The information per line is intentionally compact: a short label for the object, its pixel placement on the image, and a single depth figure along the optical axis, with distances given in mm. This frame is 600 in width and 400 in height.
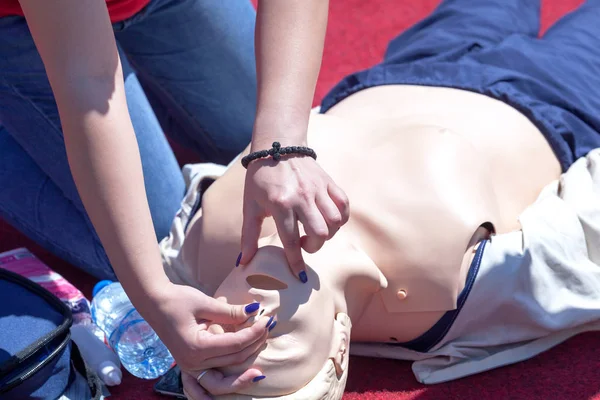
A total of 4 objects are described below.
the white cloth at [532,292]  1837
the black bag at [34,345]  1807
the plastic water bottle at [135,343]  1970
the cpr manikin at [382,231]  1734
